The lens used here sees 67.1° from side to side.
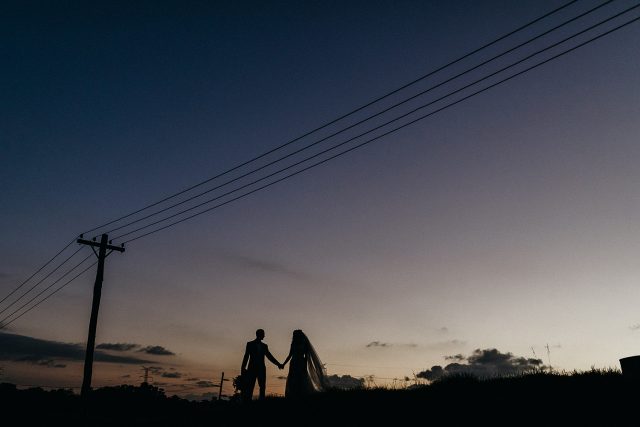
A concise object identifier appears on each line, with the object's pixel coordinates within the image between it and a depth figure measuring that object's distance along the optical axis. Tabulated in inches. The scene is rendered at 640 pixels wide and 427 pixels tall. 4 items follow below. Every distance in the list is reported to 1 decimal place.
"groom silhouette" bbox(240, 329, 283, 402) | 546.3
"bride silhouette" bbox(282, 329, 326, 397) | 619.5
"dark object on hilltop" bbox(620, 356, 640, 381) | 447.8
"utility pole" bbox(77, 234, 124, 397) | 906.1
